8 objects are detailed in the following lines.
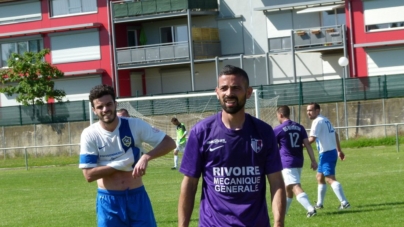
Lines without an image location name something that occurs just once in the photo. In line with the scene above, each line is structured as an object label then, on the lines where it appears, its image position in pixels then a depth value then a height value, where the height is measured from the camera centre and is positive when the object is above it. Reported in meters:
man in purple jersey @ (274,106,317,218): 13.16 -0.91
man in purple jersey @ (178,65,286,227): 5.79 -0.54
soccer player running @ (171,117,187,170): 27.12 -1.29
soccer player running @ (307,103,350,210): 14.44 -1.14
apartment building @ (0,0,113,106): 48.94 +3.91
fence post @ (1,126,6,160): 43.69 -1.74
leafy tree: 45.06 +1.43
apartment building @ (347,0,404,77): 41.28 +2.36
